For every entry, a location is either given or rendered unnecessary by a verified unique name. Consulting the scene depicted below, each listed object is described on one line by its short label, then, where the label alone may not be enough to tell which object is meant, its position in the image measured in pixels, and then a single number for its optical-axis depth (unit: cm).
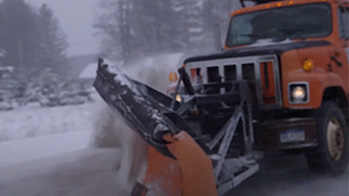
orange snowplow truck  448
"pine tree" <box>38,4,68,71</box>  4728
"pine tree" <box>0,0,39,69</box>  4088
